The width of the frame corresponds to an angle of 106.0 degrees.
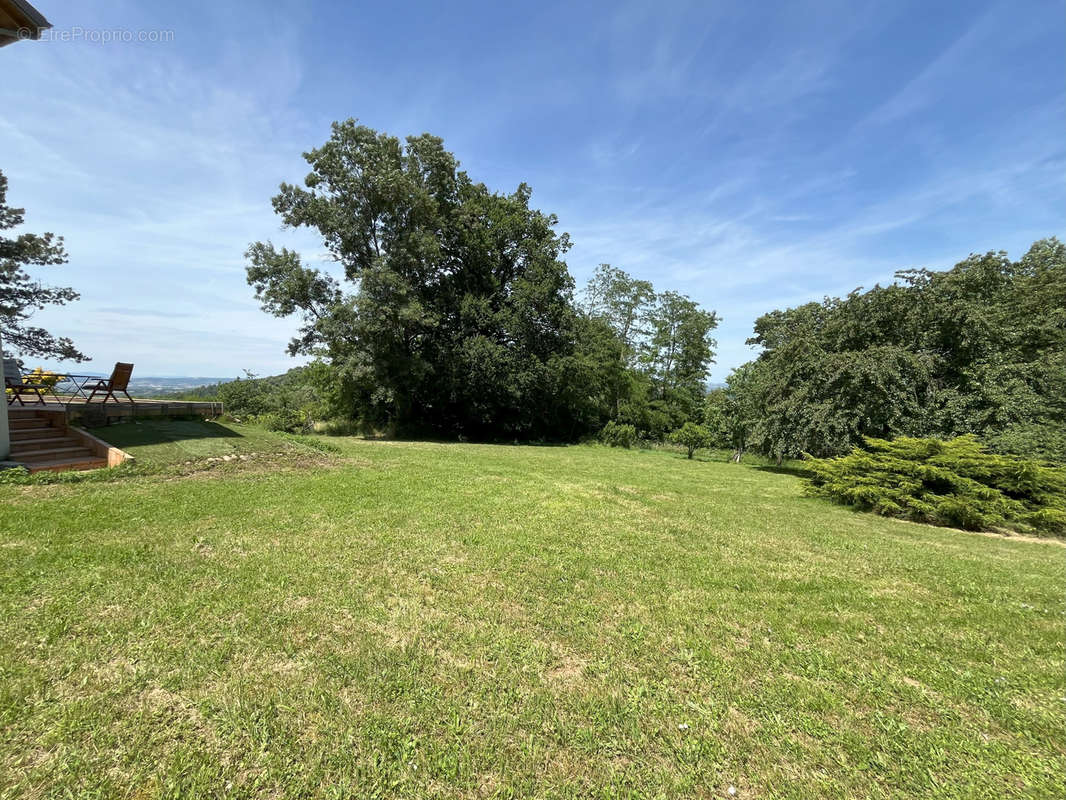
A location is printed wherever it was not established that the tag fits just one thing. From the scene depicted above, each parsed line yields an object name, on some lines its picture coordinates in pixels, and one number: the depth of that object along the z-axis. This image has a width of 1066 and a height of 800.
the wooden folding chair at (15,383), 8.08
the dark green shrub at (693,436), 16.72
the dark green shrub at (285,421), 16.52
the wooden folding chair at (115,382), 8.68
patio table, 8.64
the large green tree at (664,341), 27.14
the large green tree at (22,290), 12.17
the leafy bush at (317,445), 10.19
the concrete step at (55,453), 6.38
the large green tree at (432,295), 15.77
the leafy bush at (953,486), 6.70
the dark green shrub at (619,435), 20.88
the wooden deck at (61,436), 6.54
